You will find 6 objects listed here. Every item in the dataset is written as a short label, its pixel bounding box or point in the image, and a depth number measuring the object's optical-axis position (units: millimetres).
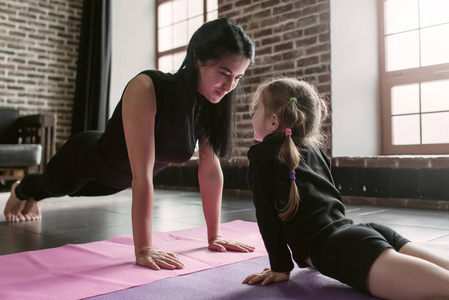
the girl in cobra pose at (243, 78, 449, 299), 909
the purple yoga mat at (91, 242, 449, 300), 997
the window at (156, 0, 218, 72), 4801
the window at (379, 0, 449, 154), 2996
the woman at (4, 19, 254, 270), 1297
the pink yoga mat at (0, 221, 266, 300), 1072
